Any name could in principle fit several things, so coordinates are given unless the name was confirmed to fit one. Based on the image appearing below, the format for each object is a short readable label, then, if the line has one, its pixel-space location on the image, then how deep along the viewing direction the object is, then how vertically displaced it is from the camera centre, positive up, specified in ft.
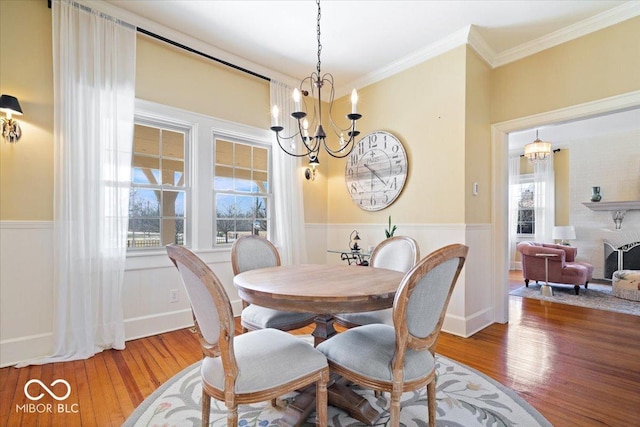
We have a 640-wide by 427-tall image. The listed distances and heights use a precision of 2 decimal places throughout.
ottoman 14.42 -3.44
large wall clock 11.69 +1.70
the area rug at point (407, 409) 5.54 -3.75
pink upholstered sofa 15.81 -2.86
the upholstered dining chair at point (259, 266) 6.68 -1.47
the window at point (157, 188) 9.75 +0.84
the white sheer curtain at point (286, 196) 12.37 +0.71
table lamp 19.13 -1.27
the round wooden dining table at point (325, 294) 4.68 -1.30
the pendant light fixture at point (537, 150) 16.72 +3.44
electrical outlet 10.05 -2.67
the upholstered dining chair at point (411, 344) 4.28 -1.99
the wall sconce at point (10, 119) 7.09 +2.26
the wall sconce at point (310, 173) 13.82 +1.79
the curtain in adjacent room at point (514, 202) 24.27 +0.86
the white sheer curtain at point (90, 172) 7.95 +1.11
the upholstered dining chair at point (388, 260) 6.83 -1.23
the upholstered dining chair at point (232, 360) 4.12 -2.14
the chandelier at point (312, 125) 12.52 +3.94
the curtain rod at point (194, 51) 9.33 +5.41
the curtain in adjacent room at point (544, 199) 22.45 +1.01
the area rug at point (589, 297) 13.21 -4.09
